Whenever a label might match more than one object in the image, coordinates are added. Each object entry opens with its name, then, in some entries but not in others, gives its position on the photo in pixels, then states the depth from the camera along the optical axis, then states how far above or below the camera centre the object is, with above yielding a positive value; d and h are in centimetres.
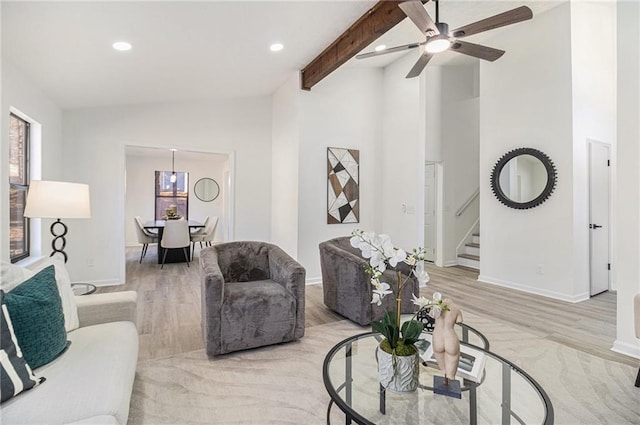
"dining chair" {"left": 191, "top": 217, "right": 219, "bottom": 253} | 657 -47
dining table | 595 -76
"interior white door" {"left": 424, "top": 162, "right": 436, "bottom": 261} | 638 +1
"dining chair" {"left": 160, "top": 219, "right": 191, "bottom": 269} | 559 -42
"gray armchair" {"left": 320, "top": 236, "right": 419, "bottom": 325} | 304 -74
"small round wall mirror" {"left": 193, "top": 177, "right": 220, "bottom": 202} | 930 +67
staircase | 581 -81
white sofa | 117 -73
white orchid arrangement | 143 -38
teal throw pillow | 138 -49
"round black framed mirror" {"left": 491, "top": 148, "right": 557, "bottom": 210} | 413 +47
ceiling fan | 231 +147
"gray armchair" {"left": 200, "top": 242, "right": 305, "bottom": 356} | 242 -75
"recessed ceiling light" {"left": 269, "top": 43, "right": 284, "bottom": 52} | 345 +183
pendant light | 839 +118
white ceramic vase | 144 -74
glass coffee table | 134 -85
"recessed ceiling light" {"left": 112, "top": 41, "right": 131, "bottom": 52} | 272 +145
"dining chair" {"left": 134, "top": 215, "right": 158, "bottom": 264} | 615 -46
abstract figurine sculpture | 142 -62
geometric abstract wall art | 493 +42
